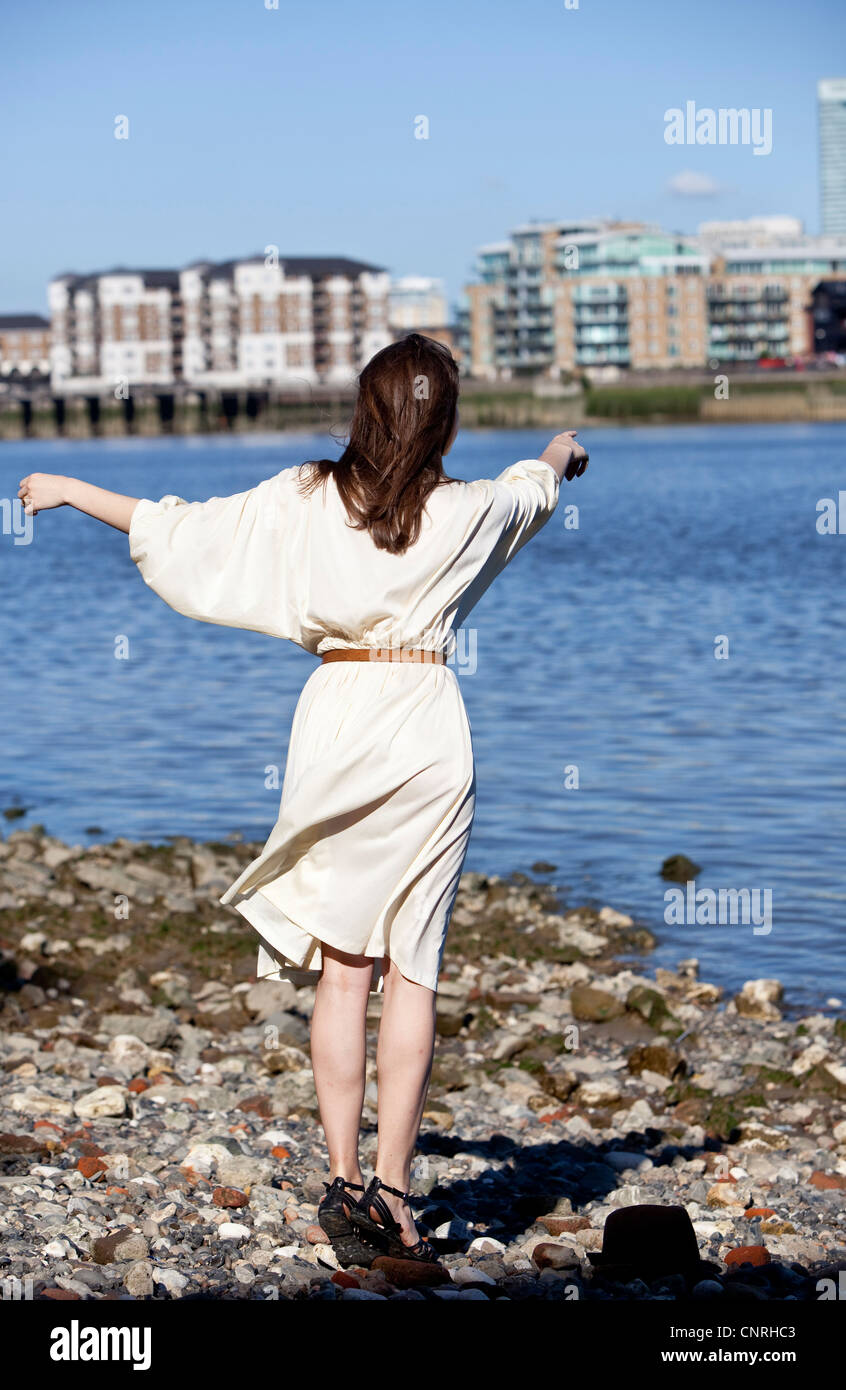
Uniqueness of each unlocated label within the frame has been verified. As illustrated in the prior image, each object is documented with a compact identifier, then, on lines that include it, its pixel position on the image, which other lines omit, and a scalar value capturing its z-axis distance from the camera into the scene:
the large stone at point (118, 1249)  4.09
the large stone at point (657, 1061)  6.98
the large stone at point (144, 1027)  7.01
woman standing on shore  3.95
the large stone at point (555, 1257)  4.20
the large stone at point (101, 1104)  5.67
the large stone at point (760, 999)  8.06
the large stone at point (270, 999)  7.63
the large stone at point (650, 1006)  7.78
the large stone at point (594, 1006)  7.84
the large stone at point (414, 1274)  3.91
